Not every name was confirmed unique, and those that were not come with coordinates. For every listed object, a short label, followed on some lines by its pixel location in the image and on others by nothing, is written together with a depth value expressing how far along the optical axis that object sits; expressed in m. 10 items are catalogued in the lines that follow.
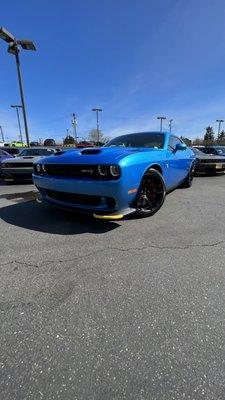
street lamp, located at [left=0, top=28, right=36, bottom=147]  11.70
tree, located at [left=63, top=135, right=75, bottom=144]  67.04
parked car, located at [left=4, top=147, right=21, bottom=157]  15.48
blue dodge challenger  3.30
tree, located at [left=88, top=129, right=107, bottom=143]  84.59
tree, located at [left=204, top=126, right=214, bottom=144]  99.25
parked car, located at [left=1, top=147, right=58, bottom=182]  7.91
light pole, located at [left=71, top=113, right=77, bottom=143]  58.36
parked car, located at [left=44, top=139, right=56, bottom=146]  42.75
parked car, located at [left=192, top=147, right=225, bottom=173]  10.30
